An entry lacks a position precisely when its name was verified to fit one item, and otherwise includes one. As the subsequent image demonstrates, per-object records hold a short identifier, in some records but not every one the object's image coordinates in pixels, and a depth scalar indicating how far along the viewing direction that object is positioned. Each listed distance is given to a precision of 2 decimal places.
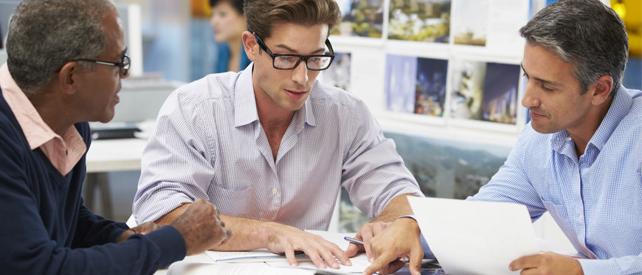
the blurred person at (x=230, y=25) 4.90
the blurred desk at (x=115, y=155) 3.22
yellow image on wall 2.55
